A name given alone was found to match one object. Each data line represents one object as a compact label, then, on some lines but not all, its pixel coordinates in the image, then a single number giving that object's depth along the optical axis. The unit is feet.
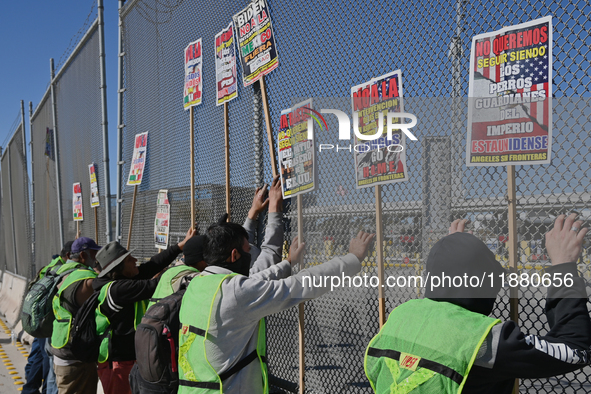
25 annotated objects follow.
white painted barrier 41.26
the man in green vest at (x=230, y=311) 8.52
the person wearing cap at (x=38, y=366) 20.45
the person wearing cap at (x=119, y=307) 12.28
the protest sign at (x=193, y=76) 17.37
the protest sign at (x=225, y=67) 15.07
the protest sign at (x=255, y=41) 13.17
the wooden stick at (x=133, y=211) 23.05
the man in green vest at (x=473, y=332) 5.53
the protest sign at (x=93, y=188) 31.37
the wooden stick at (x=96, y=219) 30.40
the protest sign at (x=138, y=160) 23.36
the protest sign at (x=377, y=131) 8.97
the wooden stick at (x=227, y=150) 15.34
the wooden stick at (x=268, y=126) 12.56
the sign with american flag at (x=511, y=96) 7.01
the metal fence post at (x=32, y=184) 51.06
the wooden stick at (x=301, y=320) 11.64
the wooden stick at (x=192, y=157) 16.97
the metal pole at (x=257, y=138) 14.19
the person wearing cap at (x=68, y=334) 14.47
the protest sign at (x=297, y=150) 11.36
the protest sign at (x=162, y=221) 19.90
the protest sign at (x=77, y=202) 36.88
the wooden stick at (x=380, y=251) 9.22
